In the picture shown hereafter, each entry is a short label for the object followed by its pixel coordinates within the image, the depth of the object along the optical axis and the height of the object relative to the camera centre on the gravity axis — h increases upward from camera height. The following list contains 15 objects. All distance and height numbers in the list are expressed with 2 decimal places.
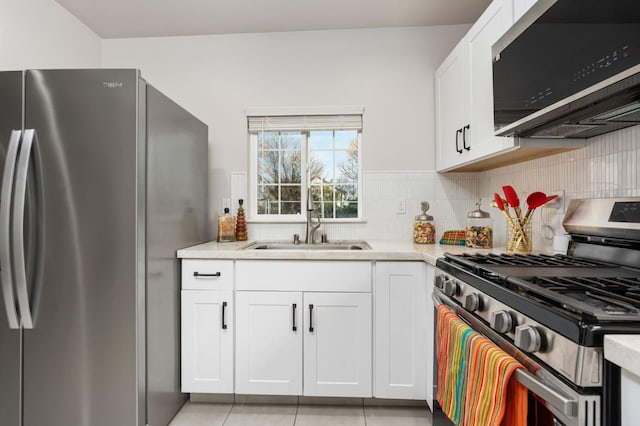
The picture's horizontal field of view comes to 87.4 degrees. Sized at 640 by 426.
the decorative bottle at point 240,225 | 2.50 -0.11
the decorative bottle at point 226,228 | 2.39 -0.12
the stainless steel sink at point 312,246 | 2.40 -0.25
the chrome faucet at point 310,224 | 2.52 -0.10
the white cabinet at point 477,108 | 1.51 +0.60
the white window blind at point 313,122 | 2.59 +0.70
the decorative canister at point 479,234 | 1.96 -0.13
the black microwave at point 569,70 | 0.89 +0.45
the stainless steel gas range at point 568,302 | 0.65 -0.22
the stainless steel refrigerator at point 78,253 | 1.54 -0.19
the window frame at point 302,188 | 2.63 +0.19
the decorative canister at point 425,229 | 2.29 -0.12
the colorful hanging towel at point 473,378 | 0.86 -0.50
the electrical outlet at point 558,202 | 1.65 +0.05
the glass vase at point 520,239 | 1.70 -0.14
